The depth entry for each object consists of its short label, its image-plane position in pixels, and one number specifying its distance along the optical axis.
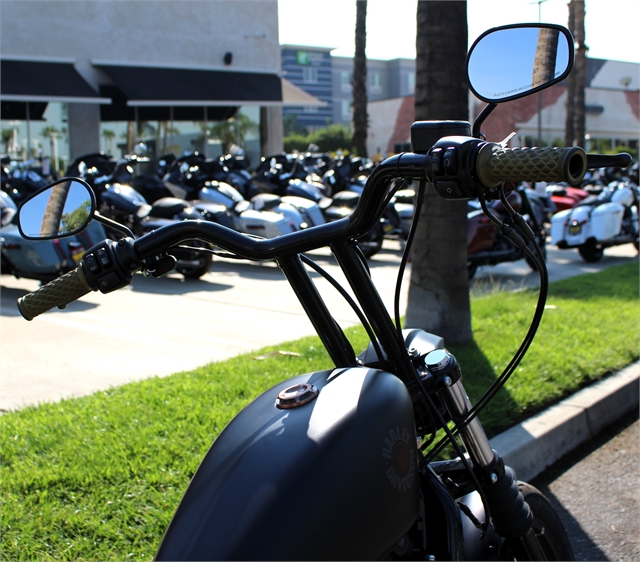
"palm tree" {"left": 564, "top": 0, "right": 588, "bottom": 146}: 25.59
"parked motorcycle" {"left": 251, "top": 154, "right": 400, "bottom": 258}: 11.57
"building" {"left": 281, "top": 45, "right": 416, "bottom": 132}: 73.38
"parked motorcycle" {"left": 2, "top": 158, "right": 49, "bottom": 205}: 11.57
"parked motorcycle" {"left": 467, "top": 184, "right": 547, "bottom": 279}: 9.58
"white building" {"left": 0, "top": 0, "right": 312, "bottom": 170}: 19.66
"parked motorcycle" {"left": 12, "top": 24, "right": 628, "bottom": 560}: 1.28
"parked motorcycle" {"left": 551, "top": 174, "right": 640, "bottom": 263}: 11.20
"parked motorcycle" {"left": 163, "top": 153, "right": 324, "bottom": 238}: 10.46
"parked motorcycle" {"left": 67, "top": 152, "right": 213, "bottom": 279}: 9.66
